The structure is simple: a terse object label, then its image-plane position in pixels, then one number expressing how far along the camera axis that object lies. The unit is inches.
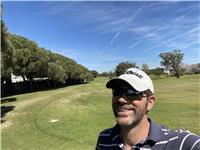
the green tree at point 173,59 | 2089.8
